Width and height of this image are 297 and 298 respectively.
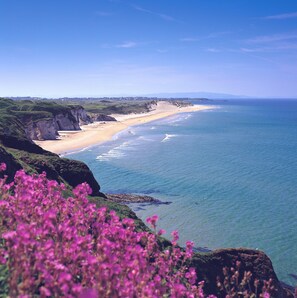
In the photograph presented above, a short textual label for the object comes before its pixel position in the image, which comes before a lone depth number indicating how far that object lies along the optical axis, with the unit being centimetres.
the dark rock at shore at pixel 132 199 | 3359
